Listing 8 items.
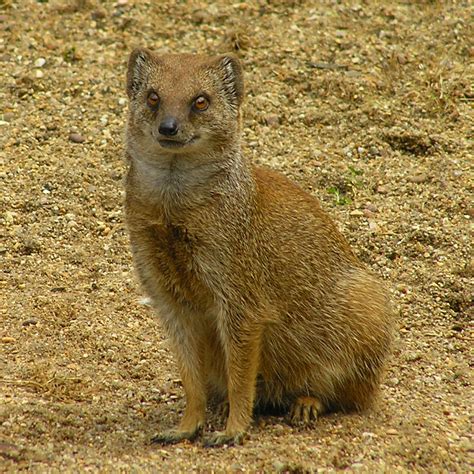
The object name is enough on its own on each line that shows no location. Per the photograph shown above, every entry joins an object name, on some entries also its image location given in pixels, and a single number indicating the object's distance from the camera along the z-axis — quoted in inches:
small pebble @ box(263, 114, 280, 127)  682.2
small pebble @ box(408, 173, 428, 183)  637.3
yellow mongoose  399.2
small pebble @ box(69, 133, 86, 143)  660.1
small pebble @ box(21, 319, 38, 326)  506.3
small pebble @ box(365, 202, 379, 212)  617.3
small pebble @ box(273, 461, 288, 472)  372.8
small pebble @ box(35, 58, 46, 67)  713.0
